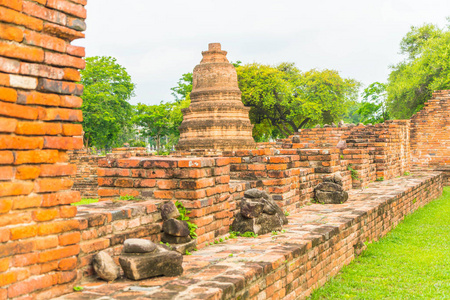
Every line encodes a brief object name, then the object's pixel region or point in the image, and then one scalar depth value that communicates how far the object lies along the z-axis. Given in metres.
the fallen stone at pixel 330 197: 6.33
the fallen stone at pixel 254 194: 4.38
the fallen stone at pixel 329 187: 6.41
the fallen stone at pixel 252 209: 4.21
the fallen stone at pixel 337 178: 6.69
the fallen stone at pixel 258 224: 4.21
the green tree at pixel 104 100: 30.53
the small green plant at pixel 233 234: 4.10
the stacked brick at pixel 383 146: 10.15
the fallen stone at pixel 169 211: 3.42
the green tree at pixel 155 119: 33.29
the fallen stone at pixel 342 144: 9.76
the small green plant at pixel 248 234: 4.14
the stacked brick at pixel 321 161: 6.82
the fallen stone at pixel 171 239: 3.40
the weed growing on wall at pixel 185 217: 3.56
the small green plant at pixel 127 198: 3.66
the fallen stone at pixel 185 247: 3.33
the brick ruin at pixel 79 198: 2.24
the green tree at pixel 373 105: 32.72
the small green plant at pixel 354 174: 8.46
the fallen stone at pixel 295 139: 10.37
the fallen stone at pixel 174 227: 3.35
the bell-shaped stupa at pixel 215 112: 20.06
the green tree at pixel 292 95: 32.19
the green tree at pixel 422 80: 19.42
